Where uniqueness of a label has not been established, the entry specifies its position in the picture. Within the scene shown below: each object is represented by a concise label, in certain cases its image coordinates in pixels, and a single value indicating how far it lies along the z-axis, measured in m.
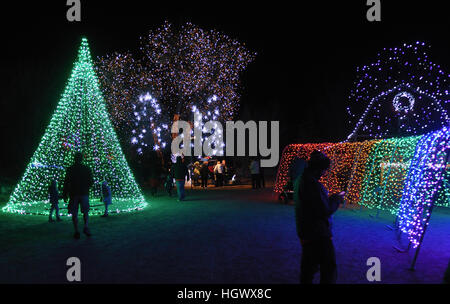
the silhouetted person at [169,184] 16.37
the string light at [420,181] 6.13
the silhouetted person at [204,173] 20.75
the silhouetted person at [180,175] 14.24
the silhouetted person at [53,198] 9.43
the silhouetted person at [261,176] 21.18
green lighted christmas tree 11.91
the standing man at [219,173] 21.28
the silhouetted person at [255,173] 19.45
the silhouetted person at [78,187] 7.49
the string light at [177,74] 23.30
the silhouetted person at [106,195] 10.36
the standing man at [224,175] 21.75
